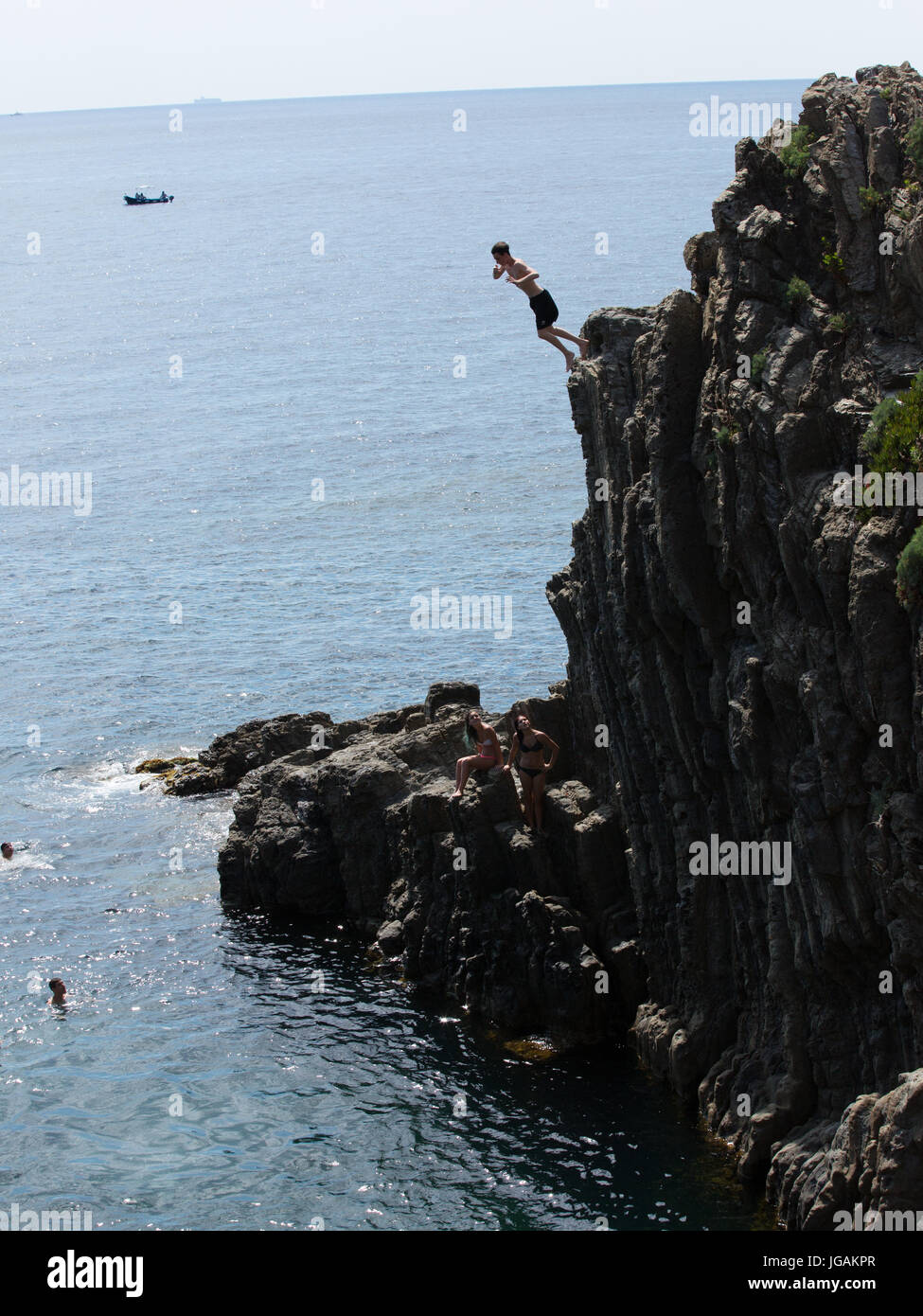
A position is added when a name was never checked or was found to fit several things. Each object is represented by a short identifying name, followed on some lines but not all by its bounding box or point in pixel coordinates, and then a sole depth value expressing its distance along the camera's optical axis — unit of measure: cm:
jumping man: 3253
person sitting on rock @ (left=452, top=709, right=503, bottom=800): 3550
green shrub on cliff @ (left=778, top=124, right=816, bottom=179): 2766
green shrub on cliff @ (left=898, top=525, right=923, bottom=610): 2202
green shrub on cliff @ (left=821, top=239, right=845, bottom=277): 2627
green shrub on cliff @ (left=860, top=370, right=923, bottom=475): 2342
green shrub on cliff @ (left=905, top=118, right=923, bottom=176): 2505
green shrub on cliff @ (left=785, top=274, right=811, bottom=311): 2659
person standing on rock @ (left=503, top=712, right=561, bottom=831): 3462
